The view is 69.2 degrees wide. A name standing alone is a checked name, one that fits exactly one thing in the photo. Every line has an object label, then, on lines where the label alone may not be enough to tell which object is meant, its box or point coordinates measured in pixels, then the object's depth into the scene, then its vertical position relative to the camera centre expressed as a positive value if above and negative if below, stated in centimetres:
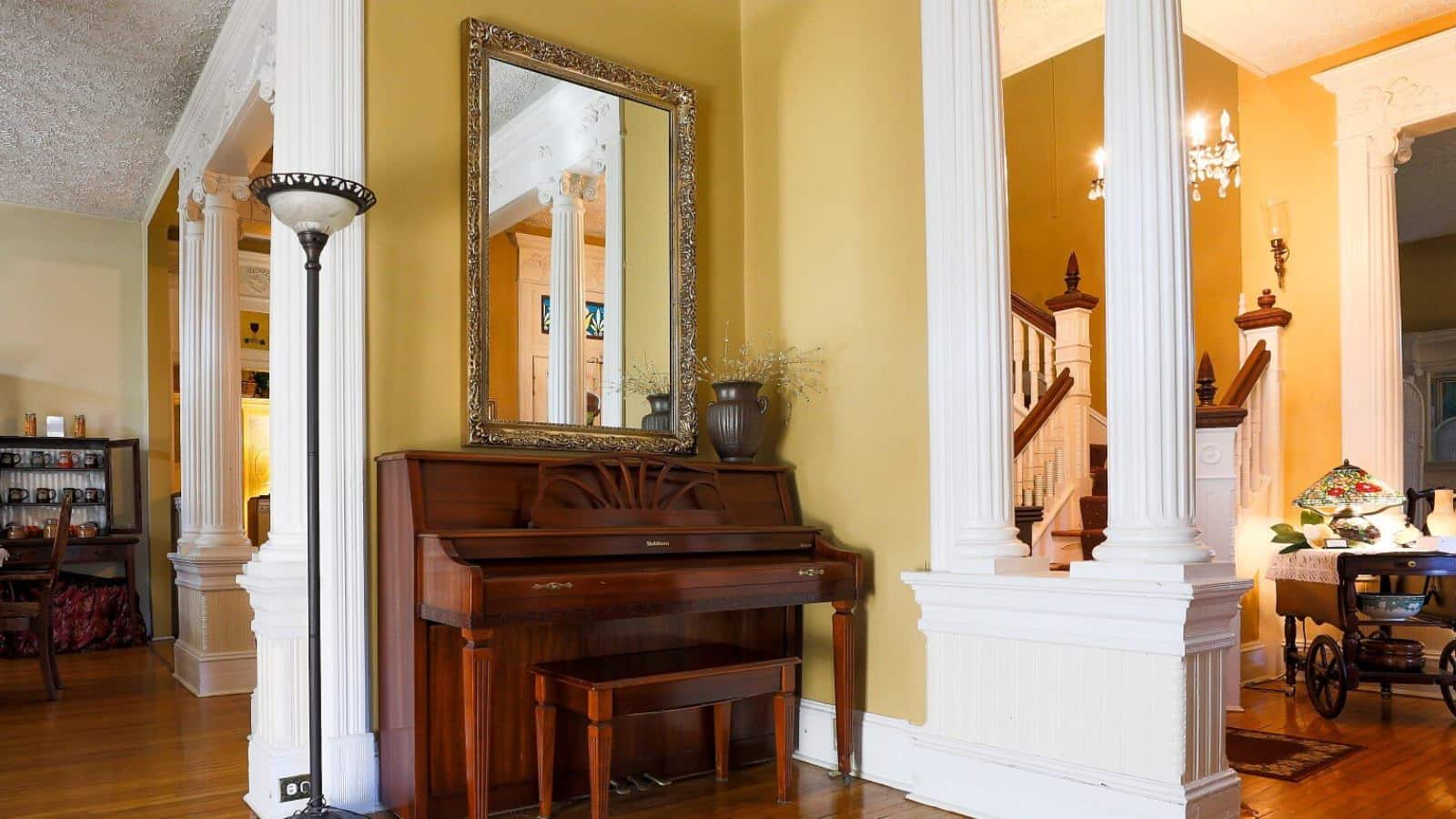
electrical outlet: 340 -115
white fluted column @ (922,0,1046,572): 364 +47
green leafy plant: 571 -62
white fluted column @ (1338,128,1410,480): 620 +56
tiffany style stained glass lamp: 552 -42
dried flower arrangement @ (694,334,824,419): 439 +26
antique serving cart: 493 -103
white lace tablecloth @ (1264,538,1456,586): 527 -73
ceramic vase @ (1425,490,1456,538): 603 -57
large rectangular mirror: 395 +73
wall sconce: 665 +121
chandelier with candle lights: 619 +157
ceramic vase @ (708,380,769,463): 425 +4
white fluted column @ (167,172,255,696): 620 -2
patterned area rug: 403 -135
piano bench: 321 -83
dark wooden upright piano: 318 -52
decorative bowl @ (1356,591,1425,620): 501 -89
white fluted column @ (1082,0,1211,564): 316 +37
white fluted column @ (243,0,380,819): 352 -14
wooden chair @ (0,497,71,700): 591 -97
